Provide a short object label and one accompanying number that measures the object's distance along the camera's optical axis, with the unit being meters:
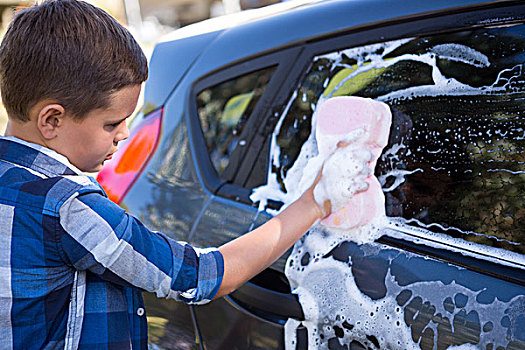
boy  1.08
